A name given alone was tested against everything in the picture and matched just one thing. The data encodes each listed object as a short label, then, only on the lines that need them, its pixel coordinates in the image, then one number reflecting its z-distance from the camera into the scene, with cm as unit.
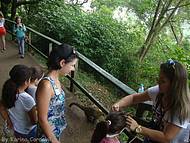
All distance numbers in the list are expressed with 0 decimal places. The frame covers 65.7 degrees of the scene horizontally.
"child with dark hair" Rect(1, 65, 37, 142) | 130
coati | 220
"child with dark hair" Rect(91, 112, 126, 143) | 105
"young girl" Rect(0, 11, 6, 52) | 463
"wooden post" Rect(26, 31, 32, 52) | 450
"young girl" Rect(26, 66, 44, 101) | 151
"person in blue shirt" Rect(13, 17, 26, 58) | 425
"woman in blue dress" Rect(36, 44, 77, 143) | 109
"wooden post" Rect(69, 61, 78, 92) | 283
